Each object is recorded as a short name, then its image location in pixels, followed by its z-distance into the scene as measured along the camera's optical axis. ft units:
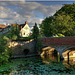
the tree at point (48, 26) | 132.16
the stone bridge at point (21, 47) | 112.06
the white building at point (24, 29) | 186.00
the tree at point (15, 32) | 122.87
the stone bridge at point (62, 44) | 85.03
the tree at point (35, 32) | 122.89
